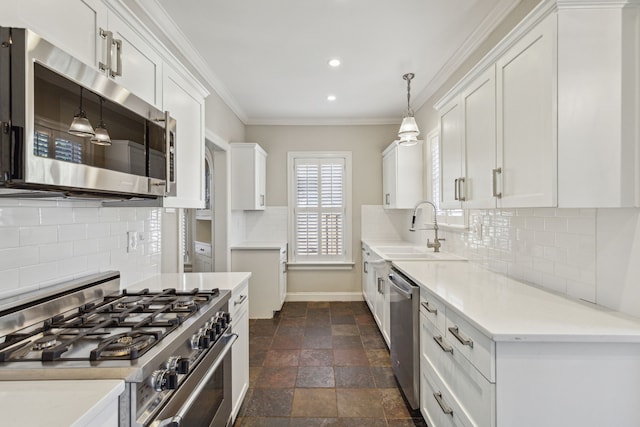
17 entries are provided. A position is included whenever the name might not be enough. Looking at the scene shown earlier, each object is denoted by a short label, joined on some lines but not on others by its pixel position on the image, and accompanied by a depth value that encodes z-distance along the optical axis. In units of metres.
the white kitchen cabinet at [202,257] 4.16
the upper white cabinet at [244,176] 4.18
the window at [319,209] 4.91
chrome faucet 3.28
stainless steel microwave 0.83
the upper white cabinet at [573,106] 1.20
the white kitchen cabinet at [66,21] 0.92
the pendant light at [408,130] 2.91
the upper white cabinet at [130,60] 1.29
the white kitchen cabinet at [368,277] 3.86
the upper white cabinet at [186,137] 1.83
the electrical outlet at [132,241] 1.94
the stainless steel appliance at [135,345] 0.95
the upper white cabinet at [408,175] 3.98
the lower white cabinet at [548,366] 1.14
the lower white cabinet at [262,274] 4.08
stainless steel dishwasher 2.08
